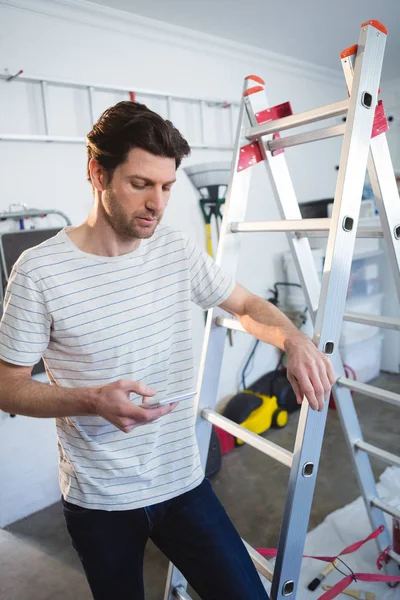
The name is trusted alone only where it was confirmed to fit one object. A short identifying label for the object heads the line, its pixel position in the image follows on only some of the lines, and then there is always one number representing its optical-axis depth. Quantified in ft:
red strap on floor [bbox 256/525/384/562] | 6.01
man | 3.67
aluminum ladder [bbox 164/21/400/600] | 3.75
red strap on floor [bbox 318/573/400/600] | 5.38
